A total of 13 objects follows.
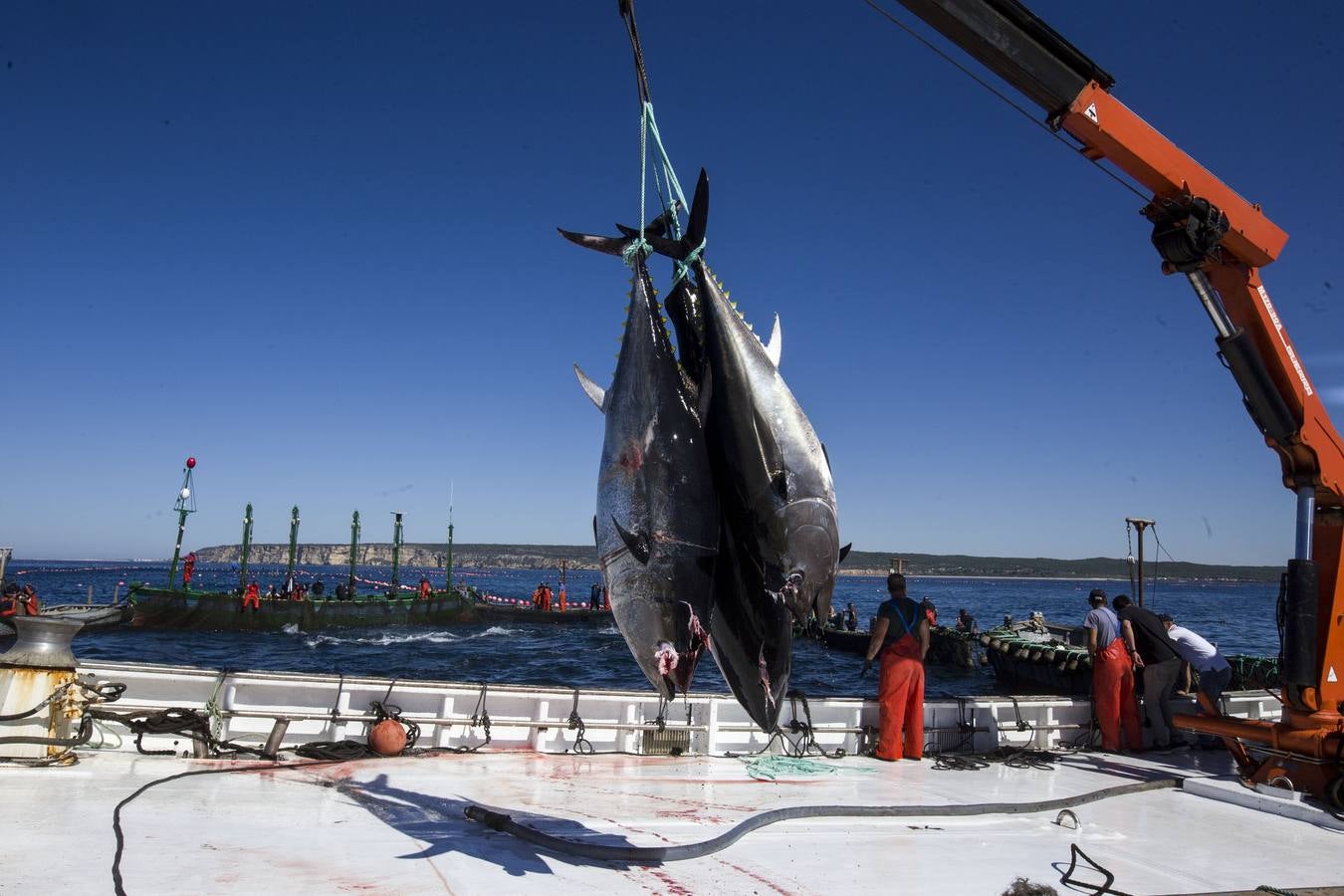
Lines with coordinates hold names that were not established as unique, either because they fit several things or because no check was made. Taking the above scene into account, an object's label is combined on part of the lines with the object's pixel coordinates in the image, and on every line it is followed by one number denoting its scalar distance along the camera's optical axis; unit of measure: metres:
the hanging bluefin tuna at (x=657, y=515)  2.78
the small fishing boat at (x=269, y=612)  32.16
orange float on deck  6.18
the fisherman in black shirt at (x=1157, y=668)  7.93
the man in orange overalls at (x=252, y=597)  32.81
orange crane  5.77
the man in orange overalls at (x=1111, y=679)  7.71
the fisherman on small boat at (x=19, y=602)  23.23
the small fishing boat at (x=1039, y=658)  21.98
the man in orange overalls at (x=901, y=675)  7.00
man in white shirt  7.89
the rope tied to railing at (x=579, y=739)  6.79
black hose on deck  3.78
